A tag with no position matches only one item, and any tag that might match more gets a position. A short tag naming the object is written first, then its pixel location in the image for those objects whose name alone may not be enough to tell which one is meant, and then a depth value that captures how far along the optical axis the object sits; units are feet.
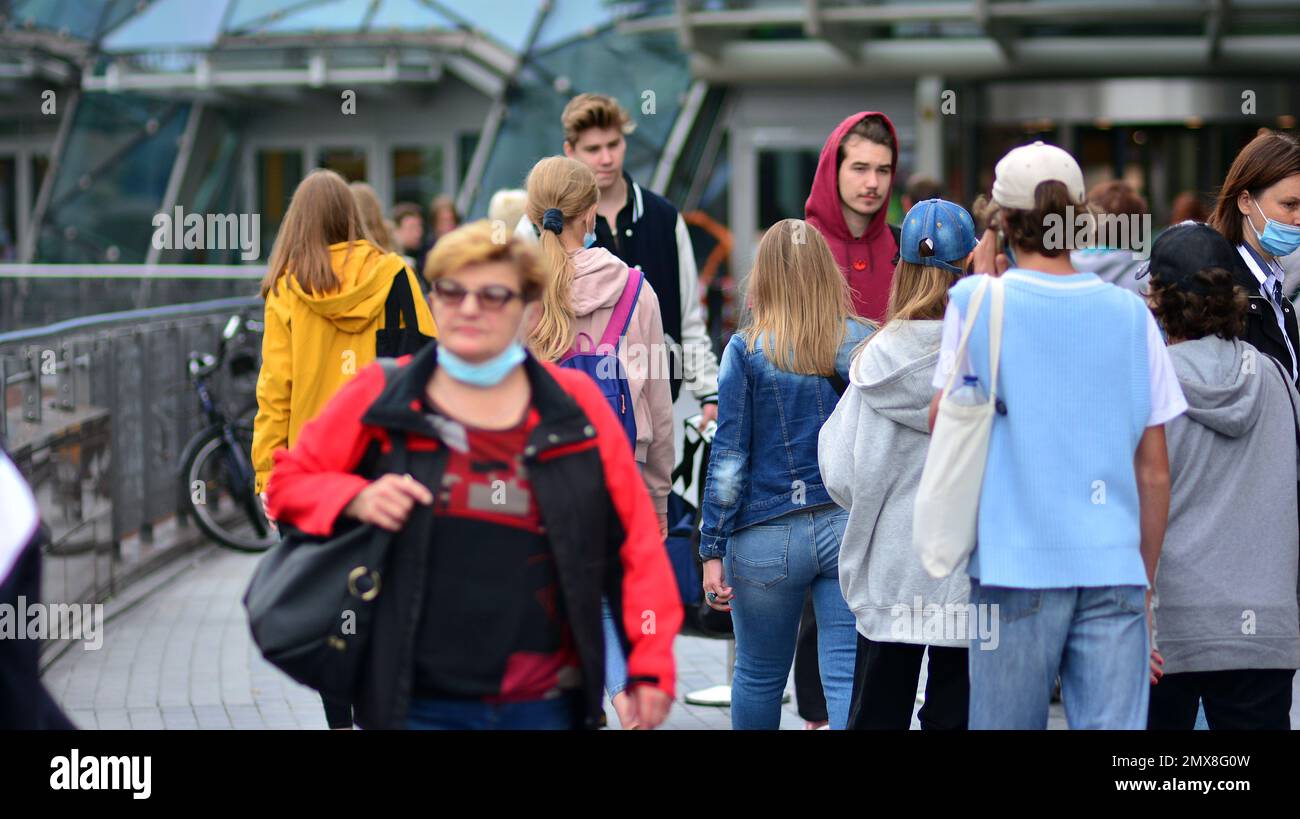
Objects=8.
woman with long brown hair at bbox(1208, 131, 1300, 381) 34.35
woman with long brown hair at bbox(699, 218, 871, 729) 31.99
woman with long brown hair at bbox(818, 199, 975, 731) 28.60
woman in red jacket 21.21
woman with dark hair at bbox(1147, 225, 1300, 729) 27.43
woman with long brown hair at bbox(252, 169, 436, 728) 36.86
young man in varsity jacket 40.73
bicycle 65.62
